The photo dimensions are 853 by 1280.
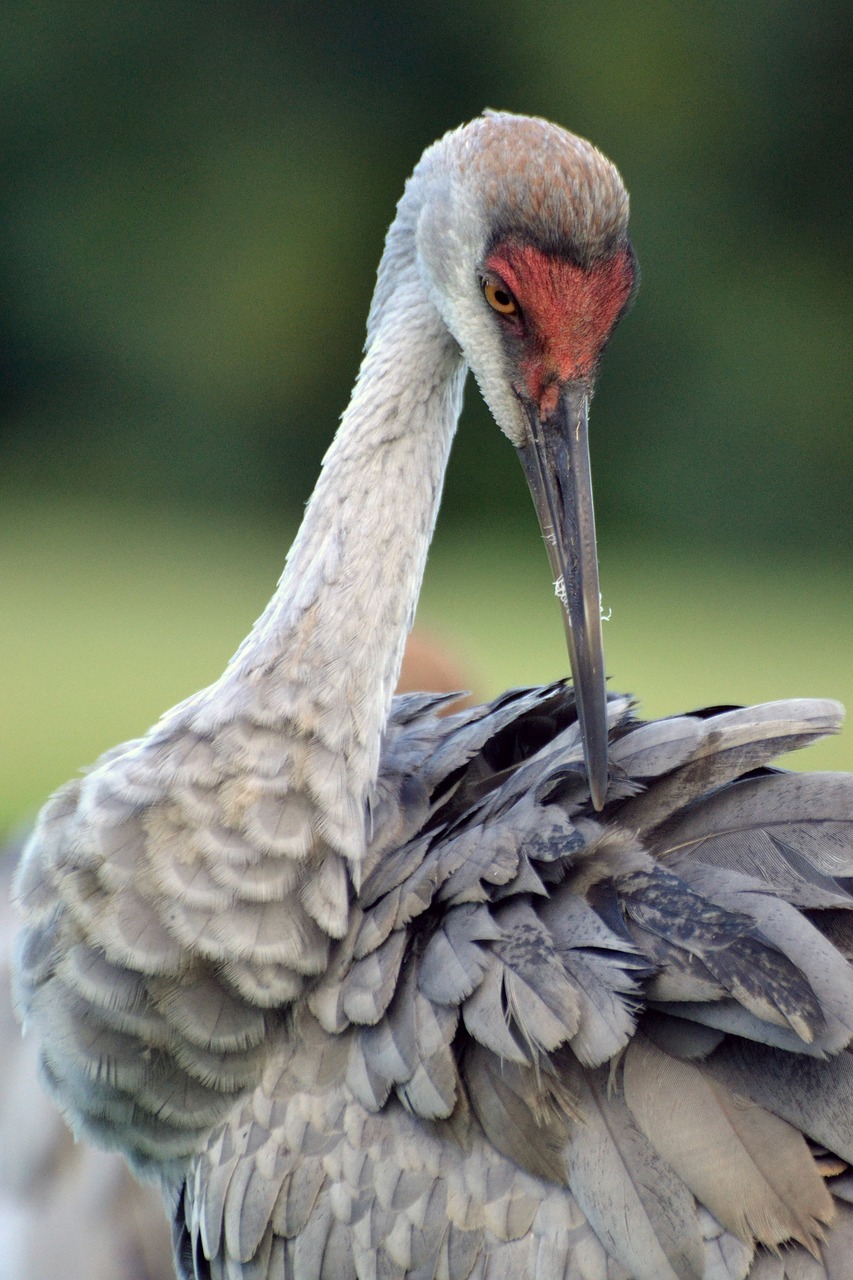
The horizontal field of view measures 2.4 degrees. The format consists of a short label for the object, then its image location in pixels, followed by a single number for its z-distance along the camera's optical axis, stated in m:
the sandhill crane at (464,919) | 5.76
